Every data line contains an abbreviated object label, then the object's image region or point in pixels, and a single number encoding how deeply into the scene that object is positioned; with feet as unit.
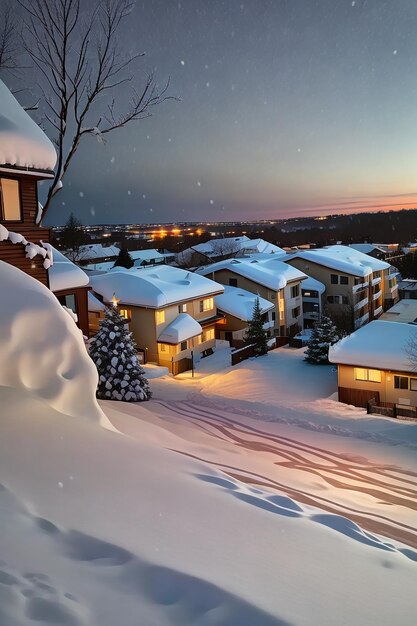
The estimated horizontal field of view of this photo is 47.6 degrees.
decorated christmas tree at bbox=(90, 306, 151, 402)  59.00
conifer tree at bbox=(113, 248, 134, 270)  180.45
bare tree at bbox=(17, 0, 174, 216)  45.52
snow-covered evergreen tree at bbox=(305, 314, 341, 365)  82.43
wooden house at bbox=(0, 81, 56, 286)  35.58
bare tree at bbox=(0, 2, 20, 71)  45.20
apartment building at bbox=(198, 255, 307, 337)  119.14
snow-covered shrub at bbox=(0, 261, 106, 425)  23.93
